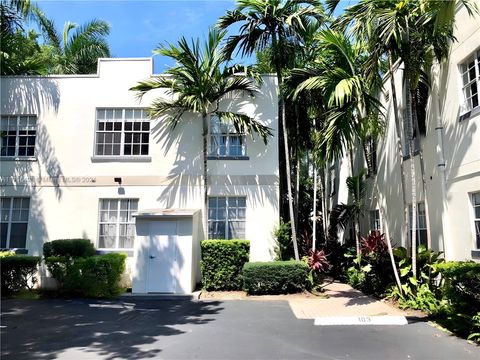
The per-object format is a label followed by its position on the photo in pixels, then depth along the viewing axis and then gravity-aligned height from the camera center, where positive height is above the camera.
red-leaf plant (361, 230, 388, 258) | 11.74 -0.23
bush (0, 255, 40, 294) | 12.84 -0.97
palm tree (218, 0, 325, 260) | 12.63 +6.60
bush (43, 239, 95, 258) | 13.04 -0.29
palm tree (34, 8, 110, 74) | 21.66 +10.00
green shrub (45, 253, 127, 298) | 12.24 -1.05
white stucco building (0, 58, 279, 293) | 14.08 +2.53
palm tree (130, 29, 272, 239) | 13.33 +5.11
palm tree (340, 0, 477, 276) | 9.15 +4.71
